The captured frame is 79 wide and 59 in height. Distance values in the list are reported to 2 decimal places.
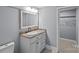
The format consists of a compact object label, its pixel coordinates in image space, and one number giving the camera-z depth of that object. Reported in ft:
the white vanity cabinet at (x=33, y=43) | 5.15
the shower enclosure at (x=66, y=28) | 5.11
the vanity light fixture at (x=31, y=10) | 5.14
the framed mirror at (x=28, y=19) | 5.39
